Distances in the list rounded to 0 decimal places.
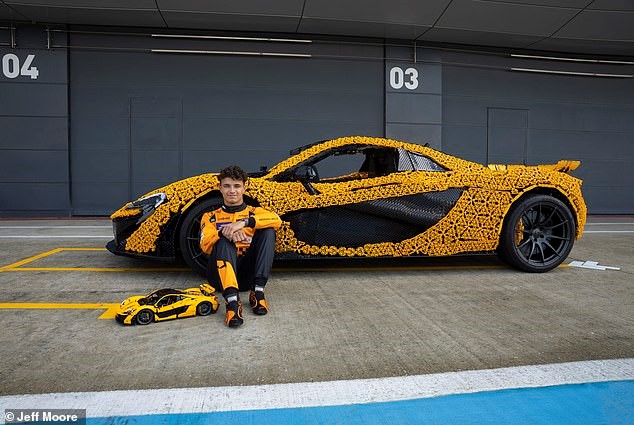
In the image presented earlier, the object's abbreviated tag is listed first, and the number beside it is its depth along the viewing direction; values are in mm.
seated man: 3322
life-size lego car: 4223
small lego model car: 3062
